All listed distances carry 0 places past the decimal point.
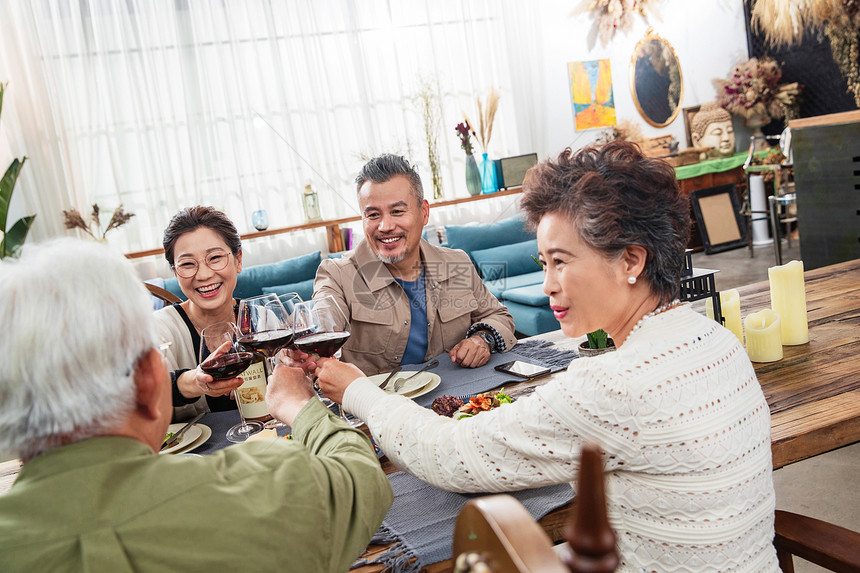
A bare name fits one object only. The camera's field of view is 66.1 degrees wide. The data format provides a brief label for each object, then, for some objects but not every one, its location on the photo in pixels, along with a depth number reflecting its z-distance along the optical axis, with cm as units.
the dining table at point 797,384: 130
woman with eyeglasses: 210
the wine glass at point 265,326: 140
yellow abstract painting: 714
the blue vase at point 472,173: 602
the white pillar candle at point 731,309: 178
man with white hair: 74
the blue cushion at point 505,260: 541
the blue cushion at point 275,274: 484
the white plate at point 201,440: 151
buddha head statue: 770
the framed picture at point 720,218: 736
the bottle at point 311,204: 559
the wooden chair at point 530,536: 37
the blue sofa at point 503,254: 519
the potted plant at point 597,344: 164
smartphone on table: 179
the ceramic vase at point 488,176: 612
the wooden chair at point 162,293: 345
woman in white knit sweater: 99
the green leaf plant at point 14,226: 398
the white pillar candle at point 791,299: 179
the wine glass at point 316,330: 140
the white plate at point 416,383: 172
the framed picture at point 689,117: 776
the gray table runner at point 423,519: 103
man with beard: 242
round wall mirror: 744
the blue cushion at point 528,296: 461
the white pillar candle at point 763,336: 172
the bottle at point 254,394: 161
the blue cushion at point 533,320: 455
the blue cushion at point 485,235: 554
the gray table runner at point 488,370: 175
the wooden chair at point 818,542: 109
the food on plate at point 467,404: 144
